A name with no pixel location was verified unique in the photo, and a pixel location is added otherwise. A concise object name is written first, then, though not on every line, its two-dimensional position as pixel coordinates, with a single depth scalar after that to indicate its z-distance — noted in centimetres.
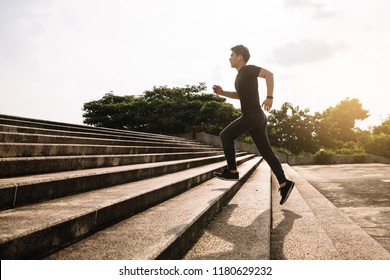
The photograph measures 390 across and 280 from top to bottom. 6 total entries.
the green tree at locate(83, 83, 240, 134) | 2083
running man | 298
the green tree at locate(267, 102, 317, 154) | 2469
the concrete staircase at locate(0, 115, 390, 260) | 144
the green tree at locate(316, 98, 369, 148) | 2558
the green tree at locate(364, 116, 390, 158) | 2519
